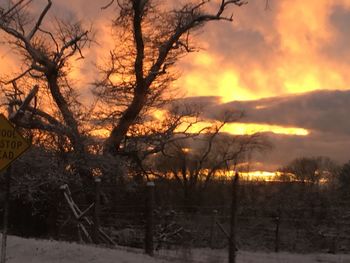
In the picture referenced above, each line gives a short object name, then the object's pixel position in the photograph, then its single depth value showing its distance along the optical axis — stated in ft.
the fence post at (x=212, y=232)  71.31
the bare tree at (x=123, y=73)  106.01
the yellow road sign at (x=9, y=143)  37.88
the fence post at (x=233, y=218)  39.17
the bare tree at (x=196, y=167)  211.82
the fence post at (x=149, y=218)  43.47
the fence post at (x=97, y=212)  52.34
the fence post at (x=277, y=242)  75.61
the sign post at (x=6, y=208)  37.37
